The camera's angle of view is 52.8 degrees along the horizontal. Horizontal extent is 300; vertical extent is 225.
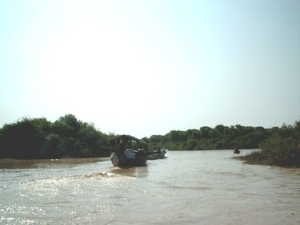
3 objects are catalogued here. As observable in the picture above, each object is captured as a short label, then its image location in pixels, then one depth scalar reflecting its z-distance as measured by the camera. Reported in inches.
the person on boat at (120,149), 988.6
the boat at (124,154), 996.1
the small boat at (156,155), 1640.7
